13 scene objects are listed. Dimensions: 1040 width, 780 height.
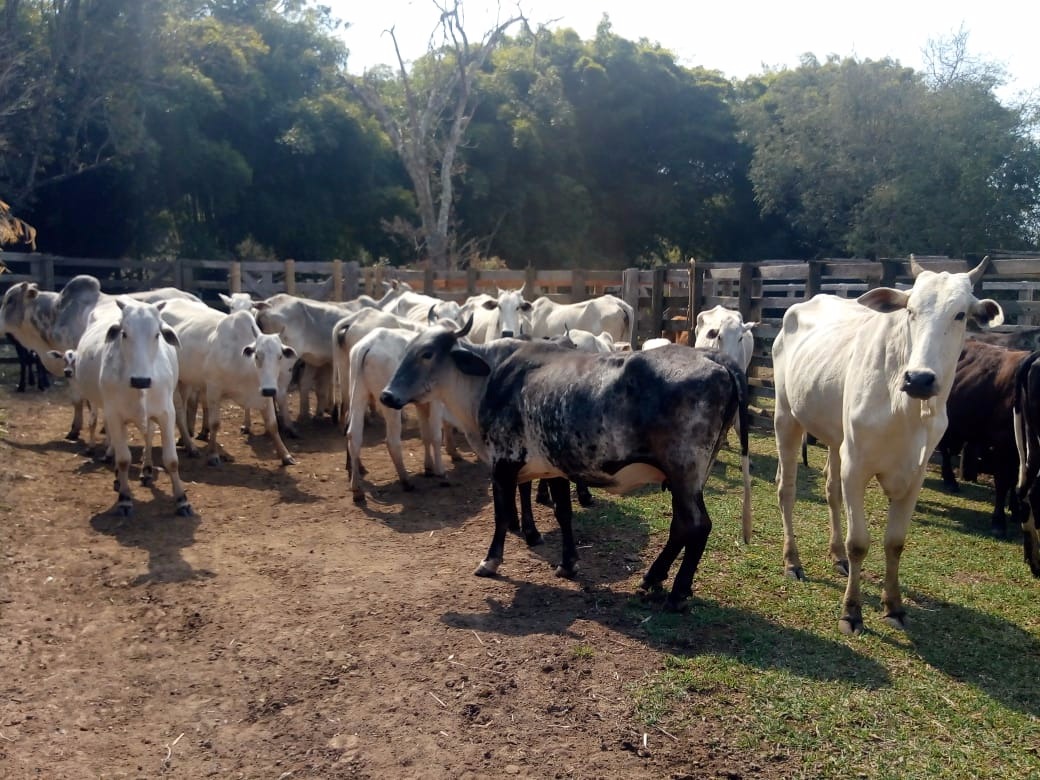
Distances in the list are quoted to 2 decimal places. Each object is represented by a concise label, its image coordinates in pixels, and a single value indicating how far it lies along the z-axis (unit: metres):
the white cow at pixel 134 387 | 8.70
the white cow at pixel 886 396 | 5.25
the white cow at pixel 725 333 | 10.84
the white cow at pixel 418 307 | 13.76
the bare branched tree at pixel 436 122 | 25.77
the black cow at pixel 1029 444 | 6.97
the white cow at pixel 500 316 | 12.98
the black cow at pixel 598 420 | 5.95
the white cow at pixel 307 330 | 13.84
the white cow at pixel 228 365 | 10.91
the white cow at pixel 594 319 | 13.78
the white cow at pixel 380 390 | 9.45
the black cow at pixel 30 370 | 15.45
